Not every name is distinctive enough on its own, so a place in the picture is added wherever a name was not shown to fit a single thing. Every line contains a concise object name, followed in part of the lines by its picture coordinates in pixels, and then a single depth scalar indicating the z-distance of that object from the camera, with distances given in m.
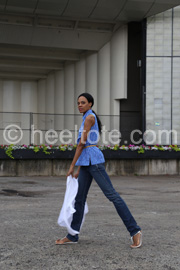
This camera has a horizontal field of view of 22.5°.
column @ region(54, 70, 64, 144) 30.06
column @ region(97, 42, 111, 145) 23.34
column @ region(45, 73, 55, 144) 32.12
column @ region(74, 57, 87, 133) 26.44
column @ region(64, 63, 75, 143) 28.11
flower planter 16.52
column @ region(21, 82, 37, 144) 35.97
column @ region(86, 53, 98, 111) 24.81
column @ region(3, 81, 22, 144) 35.81
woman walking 5.52
